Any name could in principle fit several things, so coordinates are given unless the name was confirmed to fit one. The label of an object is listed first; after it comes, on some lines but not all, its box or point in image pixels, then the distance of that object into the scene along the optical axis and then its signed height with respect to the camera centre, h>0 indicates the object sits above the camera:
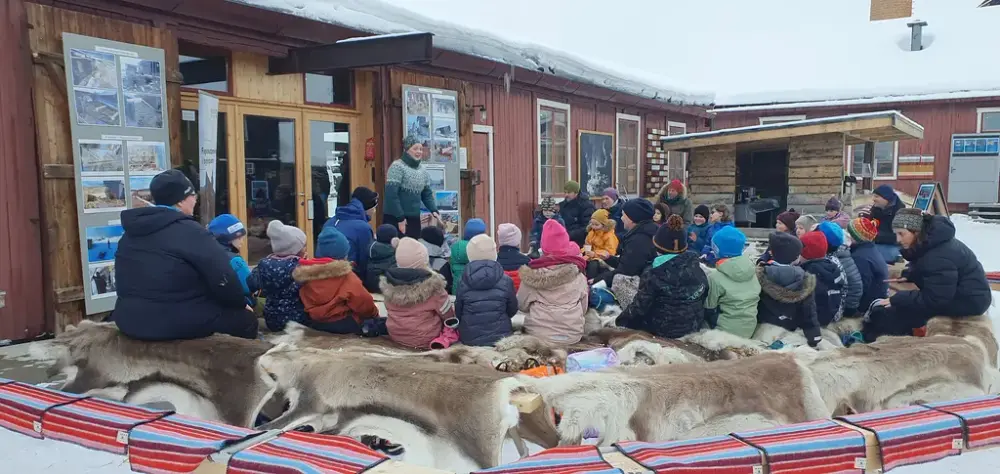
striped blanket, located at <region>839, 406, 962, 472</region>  2.64 -1.02
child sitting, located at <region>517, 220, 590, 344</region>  4.01 -0.67
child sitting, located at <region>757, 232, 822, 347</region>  4.11 -0.67
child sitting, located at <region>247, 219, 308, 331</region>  4.10 -0.57
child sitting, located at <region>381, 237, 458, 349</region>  3.87 -0.67
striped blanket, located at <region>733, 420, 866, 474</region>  2.50 -1.01
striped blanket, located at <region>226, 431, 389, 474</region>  2.34 -0.98
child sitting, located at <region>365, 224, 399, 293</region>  5.37 -0.58
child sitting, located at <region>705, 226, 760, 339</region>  4.16 -0.67
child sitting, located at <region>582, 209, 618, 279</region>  7.32 -0.59
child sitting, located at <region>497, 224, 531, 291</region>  4.68 -0.50
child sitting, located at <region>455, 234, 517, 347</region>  3.86 -0.67
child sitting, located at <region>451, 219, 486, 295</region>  5.06 -0.58
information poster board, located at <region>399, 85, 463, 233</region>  8.09 +0.58
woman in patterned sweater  6.59 -0.02
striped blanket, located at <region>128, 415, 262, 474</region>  2.55 -1.00
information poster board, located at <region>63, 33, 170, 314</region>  5.00 +0.36
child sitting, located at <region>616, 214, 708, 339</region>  4.07 -0.64
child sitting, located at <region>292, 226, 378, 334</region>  3.95 -0.64
